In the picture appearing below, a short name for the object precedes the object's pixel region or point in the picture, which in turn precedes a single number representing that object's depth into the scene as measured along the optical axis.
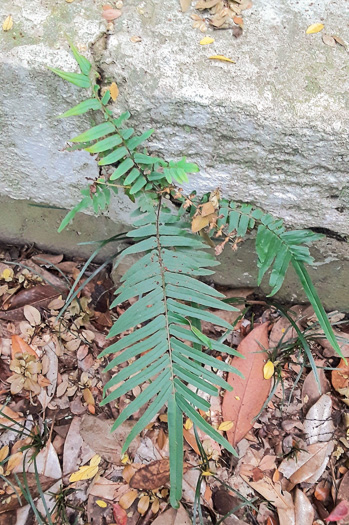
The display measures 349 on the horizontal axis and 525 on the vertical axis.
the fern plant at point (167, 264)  0.97
